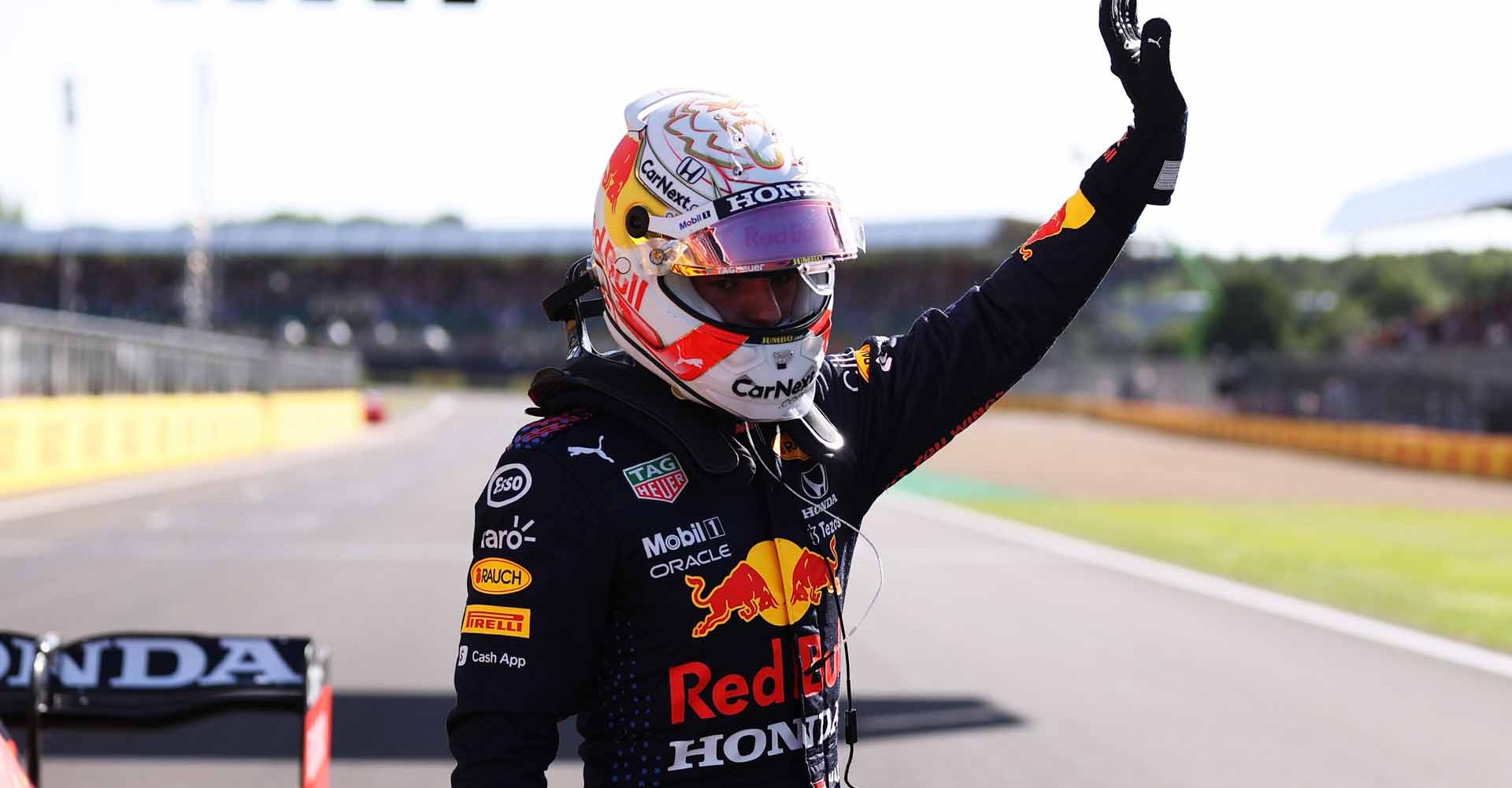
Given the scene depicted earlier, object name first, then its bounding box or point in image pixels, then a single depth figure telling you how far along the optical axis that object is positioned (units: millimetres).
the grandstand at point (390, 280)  91312
